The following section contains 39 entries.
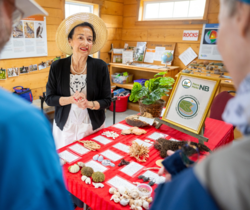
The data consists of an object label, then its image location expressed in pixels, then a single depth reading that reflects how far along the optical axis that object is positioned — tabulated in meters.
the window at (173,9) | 3.70
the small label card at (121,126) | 1.79
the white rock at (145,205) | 0.93
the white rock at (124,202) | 0.93
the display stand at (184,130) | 1.48
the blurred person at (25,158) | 0.34
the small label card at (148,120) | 1.82
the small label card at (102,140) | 1.52
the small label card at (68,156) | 1.27
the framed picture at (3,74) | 2.85
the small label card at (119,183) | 1.07
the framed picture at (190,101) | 1.49
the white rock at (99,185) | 1.05
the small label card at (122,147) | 1.43
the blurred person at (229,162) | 0.27
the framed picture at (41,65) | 3.32
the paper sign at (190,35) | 3.65
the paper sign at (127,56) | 4.34
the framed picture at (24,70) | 3.10
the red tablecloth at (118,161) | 1.01
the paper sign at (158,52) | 4.09
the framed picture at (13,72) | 2.95
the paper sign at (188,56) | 3.74
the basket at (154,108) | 1.93
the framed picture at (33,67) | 3.21
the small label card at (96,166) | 1.20
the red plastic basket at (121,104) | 4.28
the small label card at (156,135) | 1.65
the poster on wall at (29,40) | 2.88
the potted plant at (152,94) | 1.85
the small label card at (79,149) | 1.37
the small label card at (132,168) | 1.18
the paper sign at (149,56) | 4.25
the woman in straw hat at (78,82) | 1.77
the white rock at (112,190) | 1.00
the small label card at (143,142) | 1.52
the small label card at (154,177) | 1.13
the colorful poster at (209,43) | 3.44
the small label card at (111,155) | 1.31
